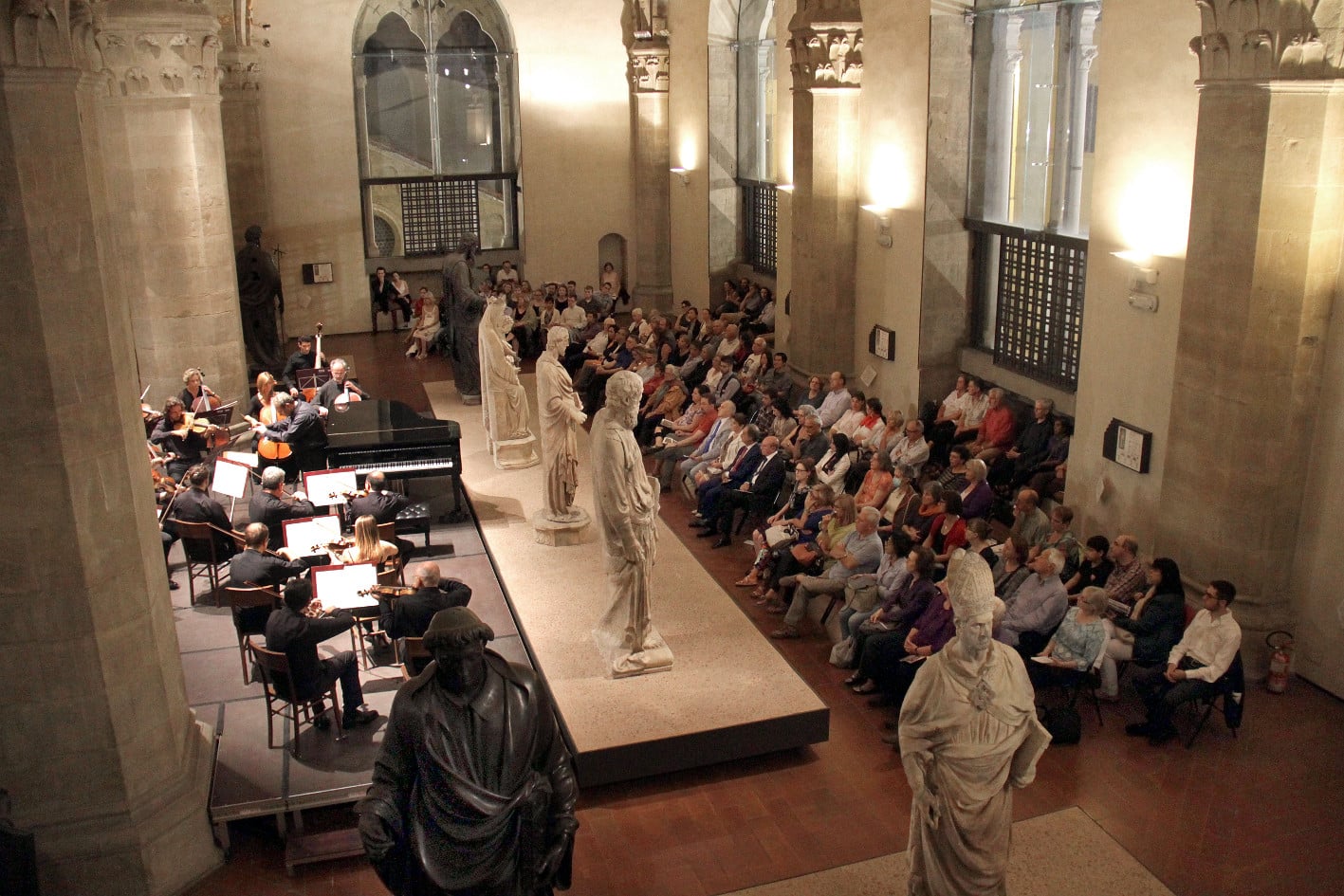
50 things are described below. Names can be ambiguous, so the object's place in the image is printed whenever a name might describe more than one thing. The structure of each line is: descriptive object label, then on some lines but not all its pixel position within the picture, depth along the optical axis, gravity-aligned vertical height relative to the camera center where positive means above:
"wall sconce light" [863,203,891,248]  14.79 -0.90
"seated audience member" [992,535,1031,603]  9.05 -3.05
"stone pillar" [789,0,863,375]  14.78 -0.36
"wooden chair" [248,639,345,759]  7.75 -3.43
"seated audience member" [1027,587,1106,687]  8.31 -3.30
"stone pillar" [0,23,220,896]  6.08 -1.94
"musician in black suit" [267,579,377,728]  7.73 -2.96
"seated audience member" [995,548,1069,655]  8.59 -3.18
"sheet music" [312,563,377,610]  8.53 -2.88
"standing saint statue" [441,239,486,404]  15.74 -2.14
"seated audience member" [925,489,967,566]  9.98 -3.06
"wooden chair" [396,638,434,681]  8.37 -3.30
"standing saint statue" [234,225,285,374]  18.09 -1.95
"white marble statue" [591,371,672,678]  8.34 -2.53
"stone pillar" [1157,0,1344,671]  8.22 -1.07
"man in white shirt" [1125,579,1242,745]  8.07 -3.34
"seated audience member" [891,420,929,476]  12.12 -2.91
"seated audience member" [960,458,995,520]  10.63 -2.94
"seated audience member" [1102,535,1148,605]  9.09 -3.11
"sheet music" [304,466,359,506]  10.77 -2.81
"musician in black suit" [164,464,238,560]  10.70 -2.95
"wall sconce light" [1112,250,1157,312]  10.23 -1.13
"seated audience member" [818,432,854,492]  11.88 -2.99
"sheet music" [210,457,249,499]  10.84 -2.73
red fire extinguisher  8.96 -3.71
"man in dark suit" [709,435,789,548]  12.01 -3.19
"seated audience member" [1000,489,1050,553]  9.88 -2.96
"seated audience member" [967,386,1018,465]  12.36 -2.76
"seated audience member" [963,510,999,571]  9.22 -2.92
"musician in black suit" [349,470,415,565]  10.97 -3.03
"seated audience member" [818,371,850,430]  13.88 -2.80
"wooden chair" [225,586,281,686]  9.04 -3.18
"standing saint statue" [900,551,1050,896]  5.12 -2.46
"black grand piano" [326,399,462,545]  12.09 -2.86
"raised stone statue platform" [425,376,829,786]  8.06 -3.65
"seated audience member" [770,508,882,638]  9.76 -3.22
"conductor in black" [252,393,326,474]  12.75 -2.81
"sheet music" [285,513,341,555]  9.74 -2.90
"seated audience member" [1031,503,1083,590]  9.43 -2.99
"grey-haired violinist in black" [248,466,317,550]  10.77 -3.00
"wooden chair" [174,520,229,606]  10.62 -3.32
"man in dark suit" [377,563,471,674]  8.41 -2.99
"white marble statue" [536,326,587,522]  11.21 -2.46
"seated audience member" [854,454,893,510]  11.16 -3.00
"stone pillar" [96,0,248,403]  13.12 -0.28
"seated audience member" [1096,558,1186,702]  8.48 -3.27
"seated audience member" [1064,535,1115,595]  9.20 -3.14
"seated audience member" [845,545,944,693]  8.73 -3.31
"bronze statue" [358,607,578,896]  4.38 -2.21
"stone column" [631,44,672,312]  22.25 -0.43
